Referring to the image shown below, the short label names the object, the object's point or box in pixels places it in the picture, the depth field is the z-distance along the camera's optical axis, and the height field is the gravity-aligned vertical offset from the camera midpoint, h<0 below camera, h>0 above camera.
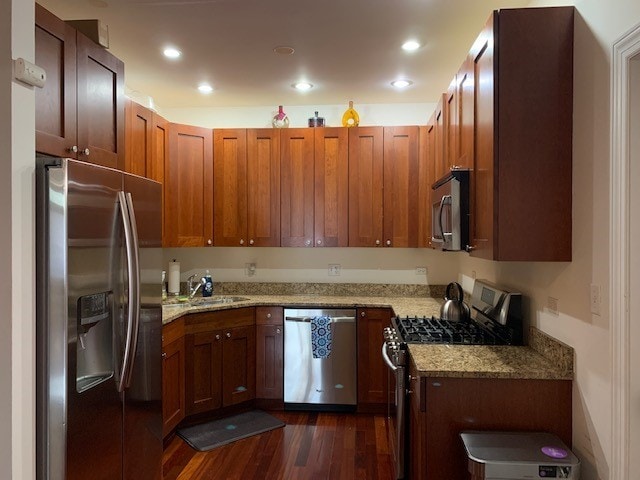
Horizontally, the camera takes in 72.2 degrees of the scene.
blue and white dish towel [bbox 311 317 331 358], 3.48 -0.76
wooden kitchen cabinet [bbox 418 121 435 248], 3.57 +0.44
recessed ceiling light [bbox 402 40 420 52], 2.73 +1.23
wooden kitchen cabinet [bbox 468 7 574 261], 1.77 +0.43
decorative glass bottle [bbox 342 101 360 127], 3.81 +1.07
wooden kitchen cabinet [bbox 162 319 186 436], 2.86 -0.92
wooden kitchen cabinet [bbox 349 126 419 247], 3.72 +0.47
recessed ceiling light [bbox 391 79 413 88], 3.41 +1.24
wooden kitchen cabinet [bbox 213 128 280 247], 3.80 +0.47
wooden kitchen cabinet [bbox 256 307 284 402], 3.55 -0.91
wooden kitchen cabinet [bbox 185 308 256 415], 3.24 -0.92
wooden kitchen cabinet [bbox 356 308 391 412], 3.48 -0.93
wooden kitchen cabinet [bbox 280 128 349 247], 3.75 +0.47
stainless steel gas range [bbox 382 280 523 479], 2.24 -0.51
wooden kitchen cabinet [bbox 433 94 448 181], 2.82 +0.69
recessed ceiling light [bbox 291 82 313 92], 3.45 +1.24
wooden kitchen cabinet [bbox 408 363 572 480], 1.77 -0.69
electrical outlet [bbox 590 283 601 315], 1.60 -0.22
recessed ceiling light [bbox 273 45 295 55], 2.80 +1.23
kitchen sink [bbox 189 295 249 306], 3.59 -0.51
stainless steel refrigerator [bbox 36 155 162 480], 1.47 -0.30
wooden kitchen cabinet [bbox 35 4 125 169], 1.65 +0.62
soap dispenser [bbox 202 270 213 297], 3.90 -0.41
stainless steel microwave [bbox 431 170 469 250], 2.21 +0.16
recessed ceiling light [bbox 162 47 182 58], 2.83 +1.24
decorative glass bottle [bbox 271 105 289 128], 3.87 +1.06
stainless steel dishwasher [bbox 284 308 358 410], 3.50 -0.95
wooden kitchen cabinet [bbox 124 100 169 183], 2.97 +0.73
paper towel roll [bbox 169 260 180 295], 3.89 -0.32
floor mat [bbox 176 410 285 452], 3.00 -1.37
